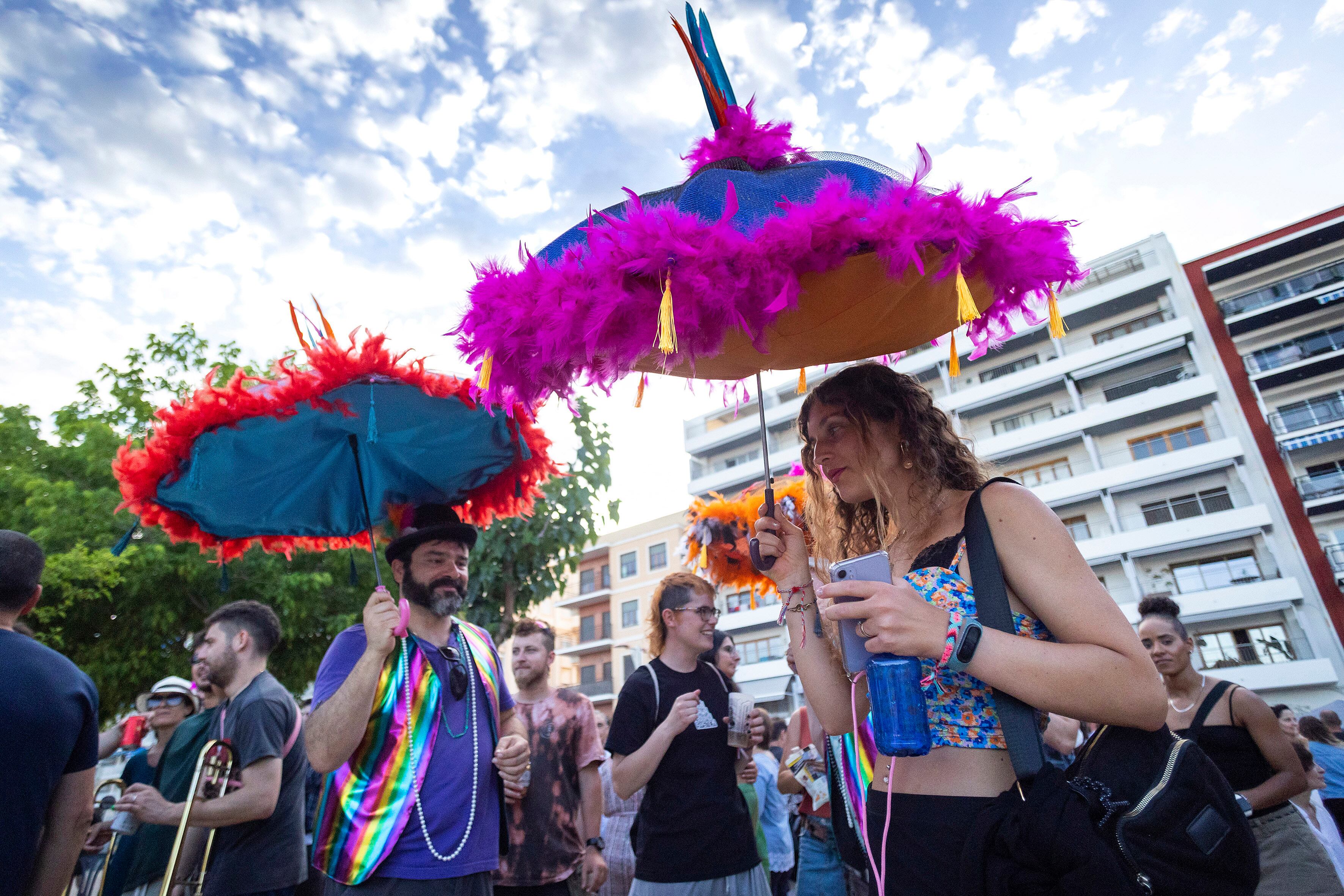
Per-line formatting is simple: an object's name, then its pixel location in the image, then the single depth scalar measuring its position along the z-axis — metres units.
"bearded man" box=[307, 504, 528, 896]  2.69
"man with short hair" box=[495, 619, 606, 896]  3.91
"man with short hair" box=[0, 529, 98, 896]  2.45
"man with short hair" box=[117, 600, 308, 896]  3.34
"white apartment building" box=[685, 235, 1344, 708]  28.41
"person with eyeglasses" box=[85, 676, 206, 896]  3.63
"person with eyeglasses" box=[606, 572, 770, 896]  3.53
